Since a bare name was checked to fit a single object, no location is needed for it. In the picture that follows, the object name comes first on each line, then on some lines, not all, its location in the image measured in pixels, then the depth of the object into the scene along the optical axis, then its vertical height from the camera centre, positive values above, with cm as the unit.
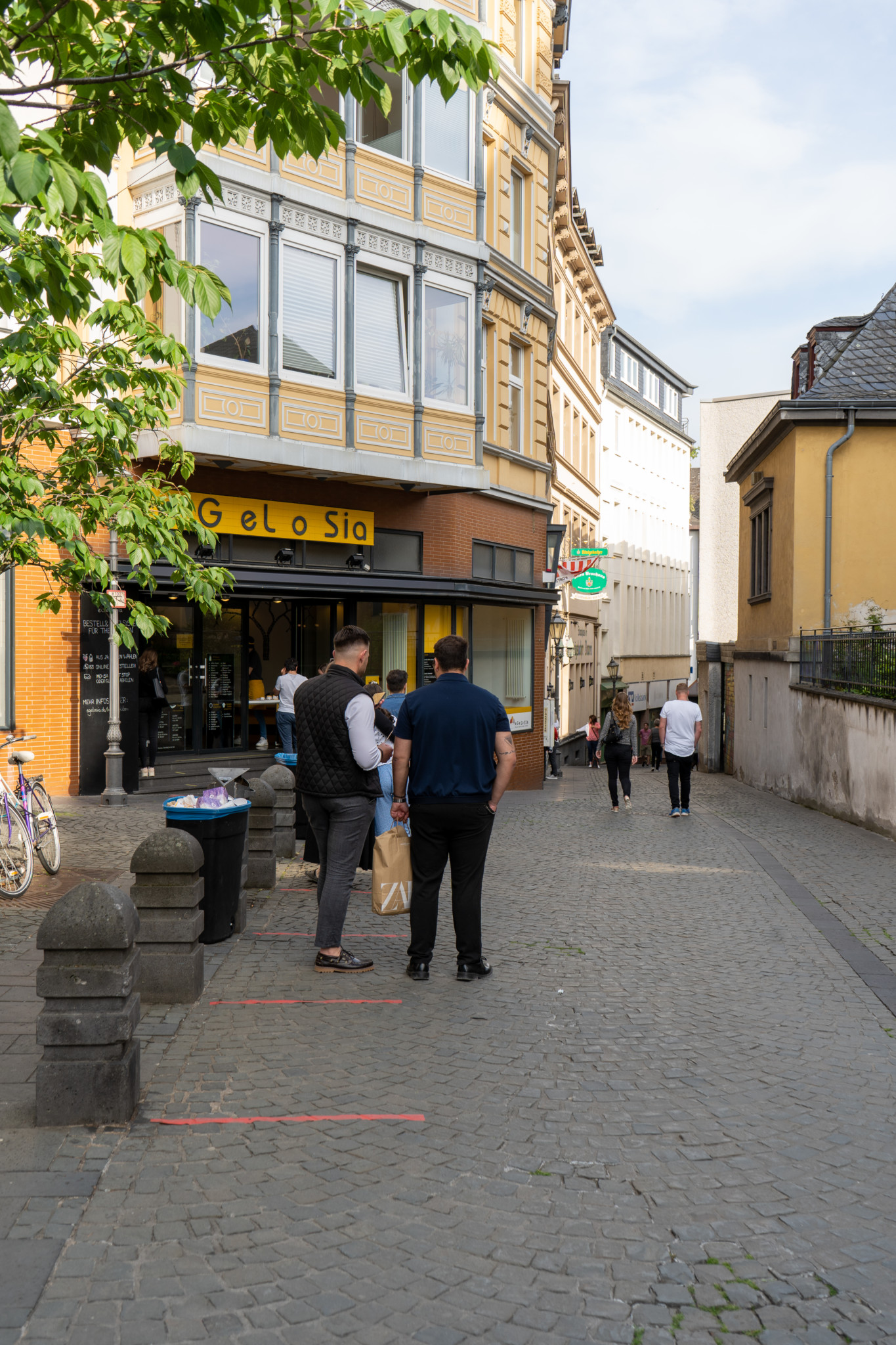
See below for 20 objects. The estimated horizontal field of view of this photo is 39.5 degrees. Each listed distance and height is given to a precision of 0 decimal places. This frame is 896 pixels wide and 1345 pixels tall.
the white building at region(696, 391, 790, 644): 4919 +602
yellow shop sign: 1755 +195
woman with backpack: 1734 -133
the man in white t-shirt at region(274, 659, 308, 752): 1733 -74
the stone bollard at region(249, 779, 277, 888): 964 -147
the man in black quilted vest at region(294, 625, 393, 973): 730 -77
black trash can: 764 -128
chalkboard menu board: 1666 -63
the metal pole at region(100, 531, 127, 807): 1592 -130
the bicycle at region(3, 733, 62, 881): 977 -132
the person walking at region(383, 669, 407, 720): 1121 -34
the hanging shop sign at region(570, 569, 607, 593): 3098 +177
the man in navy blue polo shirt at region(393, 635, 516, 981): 709 -79
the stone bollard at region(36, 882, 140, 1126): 476 -141
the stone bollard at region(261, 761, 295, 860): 1104 -149
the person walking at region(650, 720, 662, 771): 4844 -388
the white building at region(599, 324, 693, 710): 5247 +650
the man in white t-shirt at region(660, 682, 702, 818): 1684 -113
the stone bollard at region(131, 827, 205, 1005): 641 -136
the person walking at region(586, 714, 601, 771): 4200 -277
